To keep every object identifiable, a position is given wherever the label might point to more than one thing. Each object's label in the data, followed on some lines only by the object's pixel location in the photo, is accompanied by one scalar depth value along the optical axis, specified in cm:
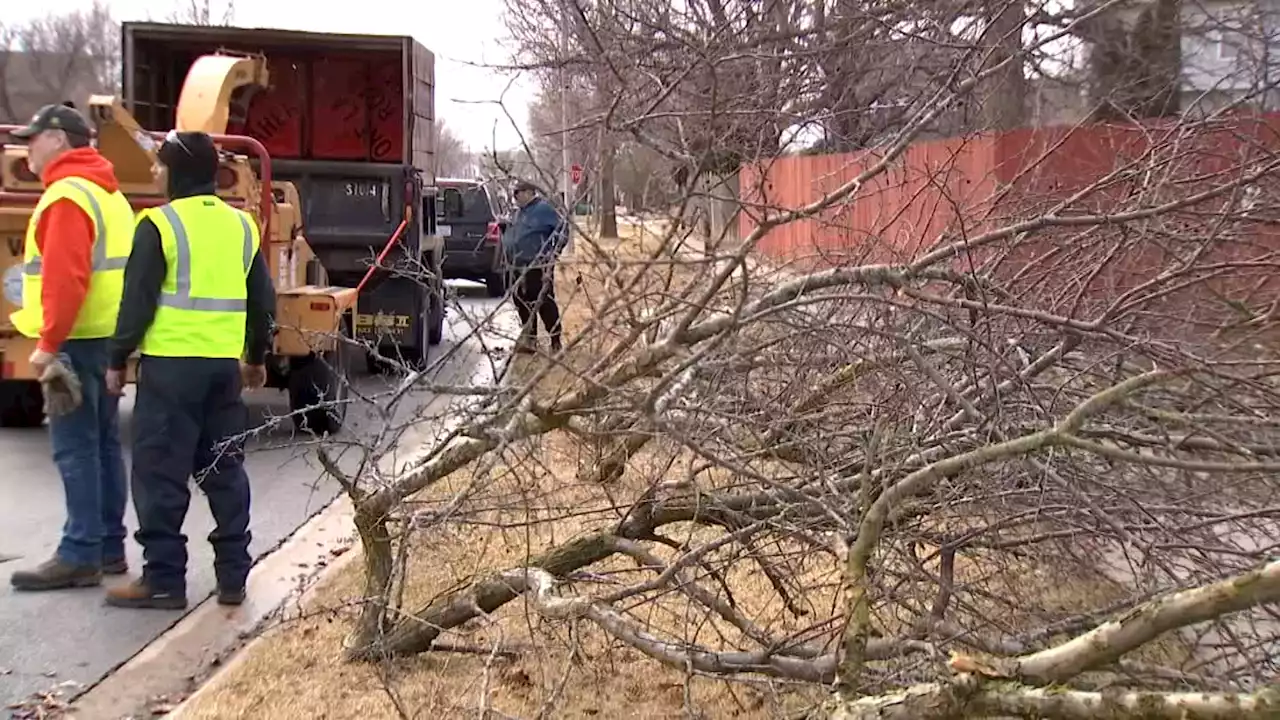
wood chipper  808
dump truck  1144
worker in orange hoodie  535
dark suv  1878
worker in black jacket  511
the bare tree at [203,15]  2719
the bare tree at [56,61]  5016
